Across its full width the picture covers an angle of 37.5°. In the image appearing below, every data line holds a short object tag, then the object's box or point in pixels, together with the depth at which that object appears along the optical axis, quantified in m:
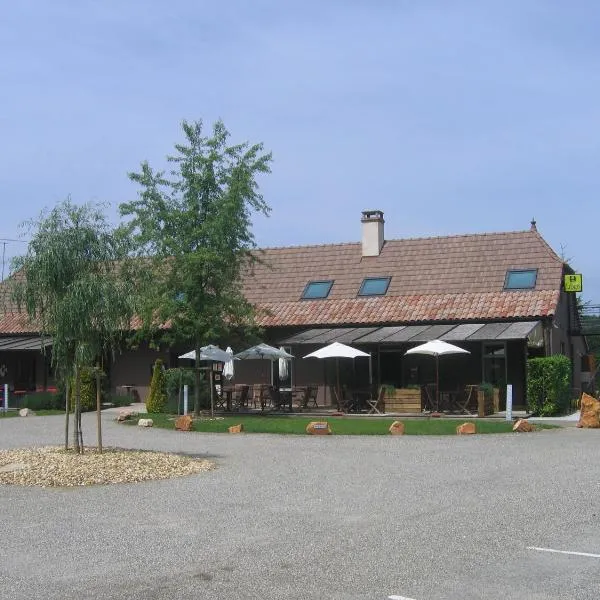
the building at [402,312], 25.23
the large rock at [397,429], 18.61
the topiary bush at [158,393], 24.97
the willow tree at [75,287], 13.24
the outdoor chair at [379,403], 23.98
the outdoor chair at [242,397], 25.27
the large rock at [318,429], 18.70
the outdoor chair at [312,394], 25.43
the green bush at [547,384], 22.81
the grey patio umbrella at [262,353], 24.33
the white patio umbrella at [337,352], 23.41
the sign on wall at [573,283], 27.92
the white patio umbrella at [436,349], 22.48
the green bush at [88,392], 25.78
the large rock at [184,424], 20.09
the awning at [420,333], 23.50
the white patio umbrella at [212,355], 24.41
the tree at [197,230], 22.27
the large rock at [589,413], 19.70
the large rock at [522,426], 18.70
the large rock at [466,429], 18.50
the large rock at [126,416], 22.82
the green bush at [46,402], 26.97
